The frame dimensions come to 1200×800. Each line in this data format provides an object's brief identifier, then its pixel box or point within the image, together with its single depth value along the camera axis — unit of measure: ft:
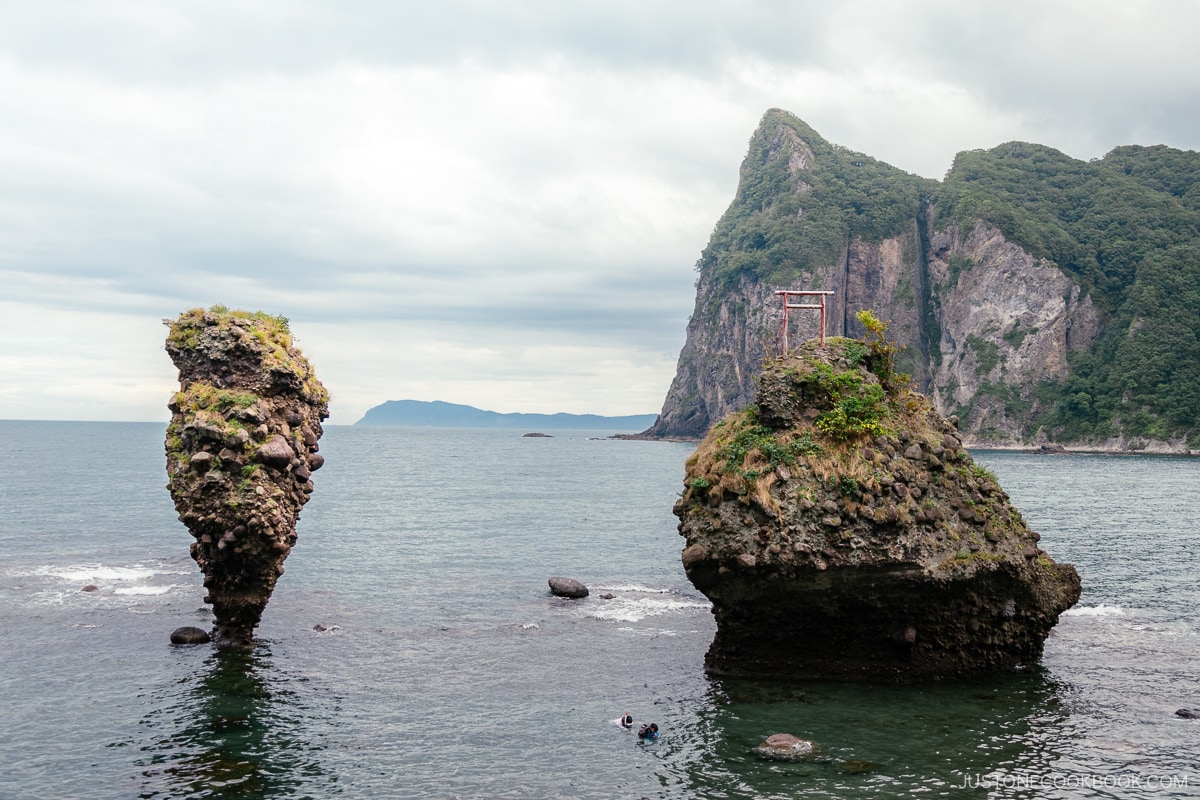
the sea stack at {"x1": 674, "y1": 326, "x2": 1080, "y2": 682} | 88.43
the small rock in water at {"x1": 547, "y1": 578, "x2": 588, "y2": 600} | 143.02
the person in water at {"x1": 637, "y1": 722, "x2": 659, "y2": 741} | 80.33
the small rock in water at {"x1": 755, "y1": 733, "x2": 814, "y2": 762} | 74.38
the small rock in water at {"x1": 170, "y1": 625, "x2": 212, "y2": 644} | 110.01
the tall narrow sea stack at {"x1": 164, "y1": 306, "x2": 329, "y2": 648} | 98.78
